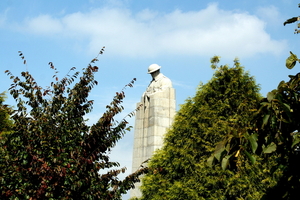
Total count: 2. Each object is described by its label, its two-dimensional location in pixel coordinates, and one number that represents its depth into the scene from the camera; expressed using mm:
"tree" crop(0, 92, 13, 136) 18509
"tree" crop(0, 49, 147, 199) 7262
